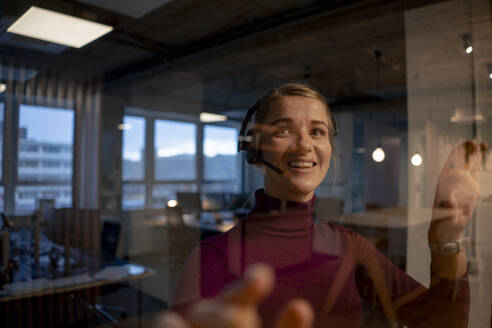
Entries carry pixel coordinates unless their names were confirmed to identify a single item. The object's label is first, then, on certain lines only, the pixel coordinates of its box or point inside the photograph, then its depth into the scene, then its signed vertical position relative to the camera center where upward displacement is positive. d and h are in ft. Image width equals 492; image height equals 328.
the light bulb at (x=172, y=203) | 11.54 -0.91
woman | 1.89 -0.42
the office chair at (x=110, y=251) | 8.66 -2.06
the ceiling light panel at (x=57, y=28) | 3.52 +1.55
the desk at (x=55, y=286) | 5.36 -2.11
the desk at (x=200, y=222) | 9.70 -1.41
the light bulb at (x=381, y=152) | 7.44 +0.54
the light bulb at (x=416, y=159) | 3.84 +0.21
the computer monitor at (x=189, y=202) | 11.75 -0.90
